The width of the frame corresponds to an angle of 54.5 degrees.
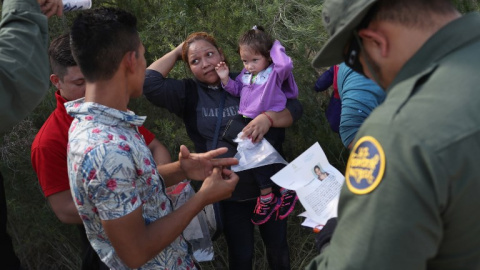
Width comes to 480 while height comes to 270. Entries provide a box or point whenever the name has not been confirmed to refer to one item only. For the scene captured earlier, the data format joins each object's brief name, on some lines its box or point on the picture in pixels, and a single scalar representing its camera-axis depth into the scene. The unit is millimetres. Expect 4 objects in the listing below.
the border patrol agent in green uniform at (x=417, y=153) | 1021
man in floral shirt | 1725
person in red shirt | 2342
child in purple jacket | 3111
